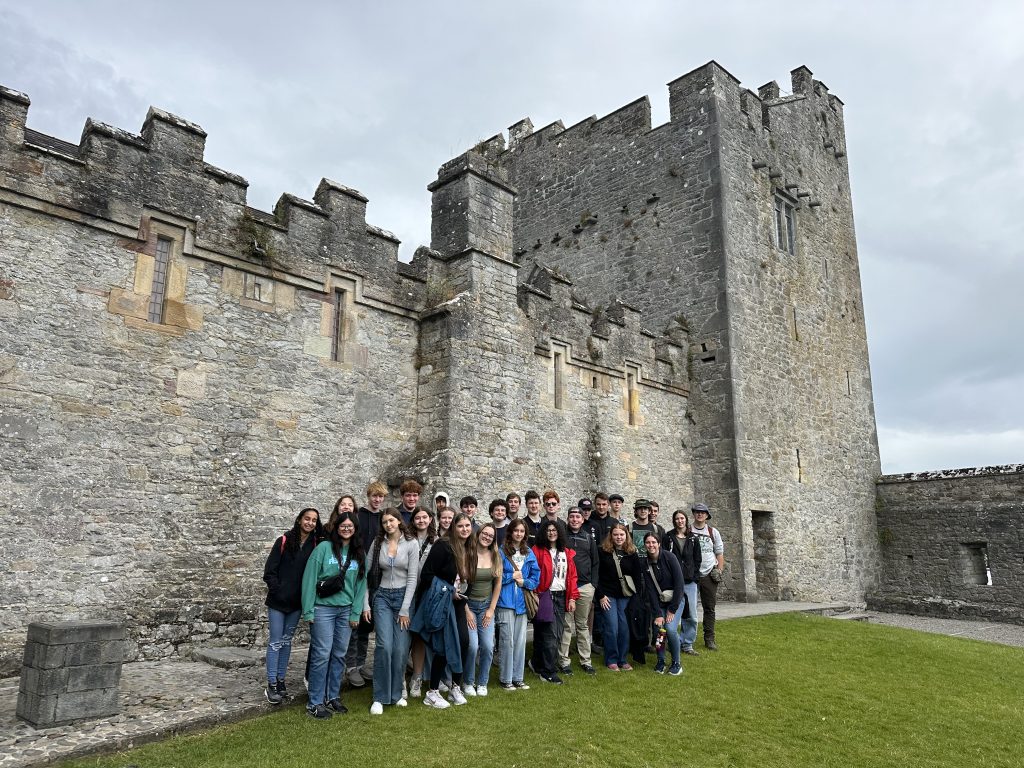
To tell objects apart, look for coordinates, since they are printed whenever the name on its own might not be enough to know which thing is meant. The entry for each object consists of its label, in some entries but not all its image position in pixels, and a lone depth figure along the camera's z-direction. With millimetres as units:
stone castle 8008
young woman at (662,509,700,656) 9031
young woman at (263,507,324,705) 6473
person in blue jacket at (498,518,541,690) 7227
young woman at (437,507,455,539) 7597
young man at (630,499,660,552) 8734
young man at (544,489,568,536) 8000
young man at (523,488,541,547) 8164
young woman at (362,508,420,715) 6527
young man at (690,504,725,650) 9414
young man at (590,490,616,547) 8633
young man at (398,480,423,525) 7293
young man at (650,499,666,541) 8961
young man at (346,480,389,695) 7266
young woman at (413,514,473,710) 6758
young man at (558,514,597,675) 8086
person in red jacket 7684
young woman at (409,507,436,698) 6914
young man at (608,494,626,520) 8820
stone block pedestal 5711
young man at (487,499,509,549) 7605
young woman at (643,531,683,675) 8195
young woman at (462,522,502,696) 6938
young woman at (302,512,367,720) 6285
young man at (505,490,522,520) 8039
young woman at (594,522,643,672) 8273
